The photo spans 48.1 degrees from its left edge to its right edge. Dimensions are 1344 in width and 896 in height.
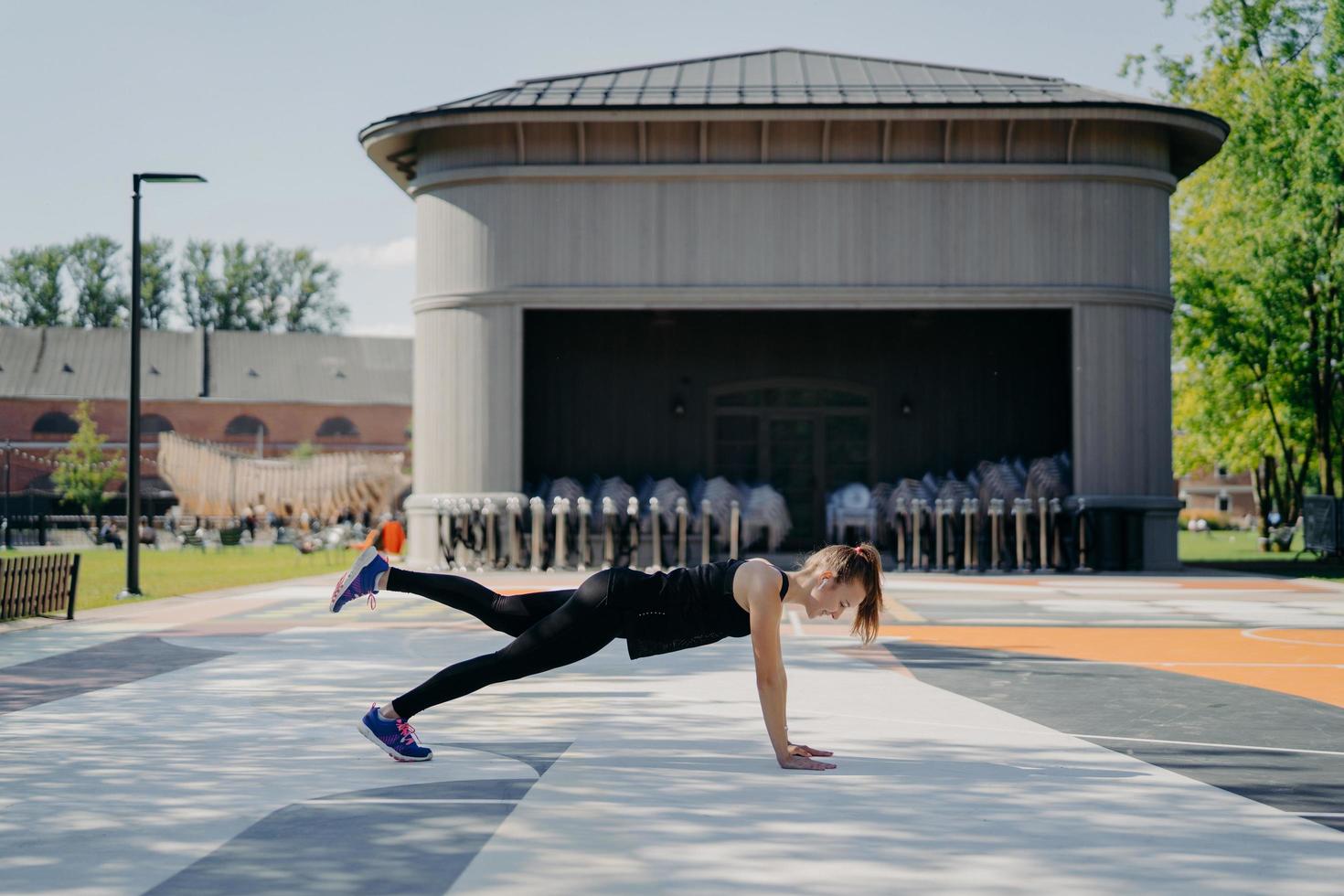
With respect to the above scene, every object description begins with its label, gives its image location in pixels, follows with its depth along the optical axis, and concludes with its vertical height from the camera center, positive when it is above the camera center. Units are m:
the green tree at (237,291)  106.06 +14.34
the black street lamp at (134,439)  20.70 +0.77
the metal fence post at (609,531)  26.19 -0.66
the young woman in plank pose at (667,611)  6.44 -0.52
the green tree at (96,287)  103.25 +14.22
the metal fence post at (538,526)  25.97 -0.56
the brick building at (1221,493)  105.19 +0.02
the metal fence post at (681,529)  25.70 -0.61
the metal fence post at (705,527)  26.27 -0.58
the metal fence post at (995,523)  26.30 -0.52
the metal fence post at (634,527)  26.02 -0.58
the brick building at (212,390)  90.19 +6.41
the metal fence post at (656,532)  26.14 -0.68
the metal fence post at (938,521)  26.33 -0.49
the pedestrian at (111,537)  48.44 -1.43
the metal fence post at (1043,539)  26.09 -0.81
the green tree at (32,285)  102.44 +14.22
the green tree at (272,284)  107.25 +15.02
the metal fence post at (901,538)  26.84 -0.79
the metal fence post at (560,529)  25.94 -0.62
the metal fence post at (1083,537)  26.11 -0.76
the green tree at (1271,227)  33.12 +6.41
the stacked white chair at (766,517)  27.08 -0.42
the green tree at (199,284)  105.62 +14.73
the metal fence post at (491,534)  26.08 -0.70
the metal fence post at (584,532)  26.06 -0.67
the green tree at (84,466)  78.31 +1.48
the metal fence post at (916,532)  26.53 -0.69
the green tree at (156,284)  103.19 +14.52
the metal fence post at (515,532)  26.17 -0.67
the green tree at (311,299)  108.56 +14.09
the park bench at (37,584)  15.95 -1.00
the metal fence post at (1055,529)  26.17 -0.64
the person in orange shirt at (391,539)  28.22 -0.90
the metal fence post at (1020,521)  26.08 -0.49
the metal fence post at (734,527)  26.00 -0.58
